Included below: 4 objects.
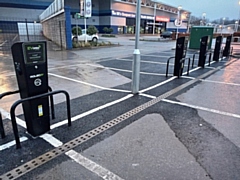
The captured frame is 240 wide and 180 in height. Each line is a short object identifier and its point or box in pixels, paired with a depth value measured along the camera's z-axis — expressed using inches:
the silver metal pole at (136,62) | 181.3
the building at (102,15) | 1332.4
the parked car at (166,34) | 1455.5
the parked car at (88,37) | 856.3
